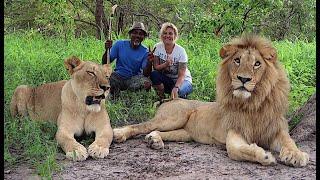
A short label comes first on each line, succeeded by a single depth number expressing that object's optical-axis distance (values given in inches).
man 222.4
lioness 156.9
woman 217.3
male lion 156.5
